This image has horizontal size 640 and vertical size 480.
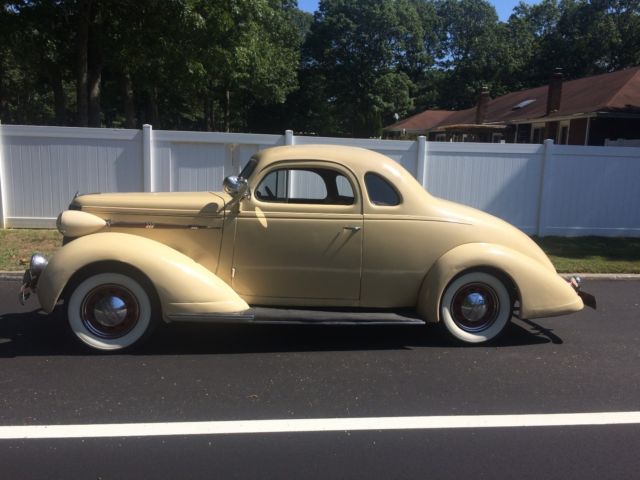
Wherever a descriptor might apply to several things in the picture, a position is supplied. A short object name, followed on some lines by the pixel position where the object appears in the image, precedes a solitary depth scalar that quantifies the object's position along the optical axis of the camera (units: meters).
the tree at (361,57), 51.09
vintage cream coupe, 5.20
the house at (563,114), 21.16
